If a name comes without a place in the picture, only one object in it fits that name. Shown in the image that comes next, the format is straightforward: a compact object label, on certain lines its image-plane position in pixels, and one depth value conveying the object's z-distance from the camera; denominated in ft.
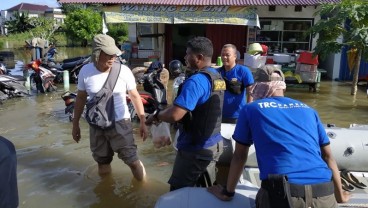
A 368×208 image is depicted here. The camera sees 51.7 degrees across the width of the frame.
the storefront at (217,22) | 40.47
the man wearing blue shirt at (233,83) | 14.84
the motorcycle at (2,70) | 36.18
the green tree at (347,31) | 29.43
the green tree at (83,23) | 111.45
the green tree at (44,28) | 111.17
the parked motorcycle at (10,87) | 31.40
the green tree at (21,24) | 148.87
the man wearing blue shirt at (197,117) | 8.95
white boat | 13.65
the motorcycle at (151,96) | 22.58
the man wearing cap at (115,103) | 12.27
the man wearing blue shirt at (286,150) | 6.91
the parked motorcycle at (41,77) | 33.73
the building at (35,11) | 209.17
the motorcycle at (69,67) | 39.09
